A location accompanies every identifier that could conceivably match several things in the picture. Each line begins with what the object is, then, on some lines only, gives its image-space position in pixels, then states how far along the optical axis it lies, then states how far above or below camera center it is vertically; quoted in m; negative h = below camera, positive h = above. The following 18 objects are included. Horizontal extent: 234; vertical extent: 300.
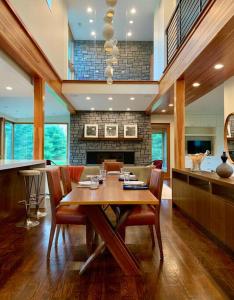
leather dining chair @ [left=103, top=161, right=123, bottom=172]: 5.33 -0.26
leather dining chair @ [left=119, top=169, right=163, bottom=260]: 2.38 -0.61
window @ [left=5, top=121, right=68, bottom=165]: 10.84 +0.57
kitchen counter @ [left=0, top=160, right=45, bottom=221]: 3.74 -0.65
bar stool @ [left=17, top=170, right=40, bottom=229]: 3.67 -0.76
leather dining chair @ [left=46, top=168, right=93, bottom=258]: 2.43 -0.62
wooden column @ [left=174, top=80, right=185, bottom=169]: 4.95 +0.69
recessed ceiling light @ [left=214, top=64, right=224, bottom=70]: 4.29 +1.63
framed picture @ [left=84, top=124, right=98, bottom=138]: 9.79 +1.01
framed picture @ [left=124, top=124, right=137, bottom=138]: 9.79 +0.98
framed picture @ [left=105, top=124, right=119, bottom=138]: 9.81 +0.93
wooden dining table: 1.99 -0.58
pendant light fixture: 4.13 +2.25
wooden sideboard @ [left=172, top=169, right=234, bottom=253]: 2.60 -0.65
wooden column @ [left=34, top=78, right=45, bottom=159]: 4.98 +0.80
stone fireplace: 9.85 +0.49
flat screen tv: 10.32 +0.39
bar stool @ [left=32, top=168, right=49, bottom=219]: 4.21 -0.80
